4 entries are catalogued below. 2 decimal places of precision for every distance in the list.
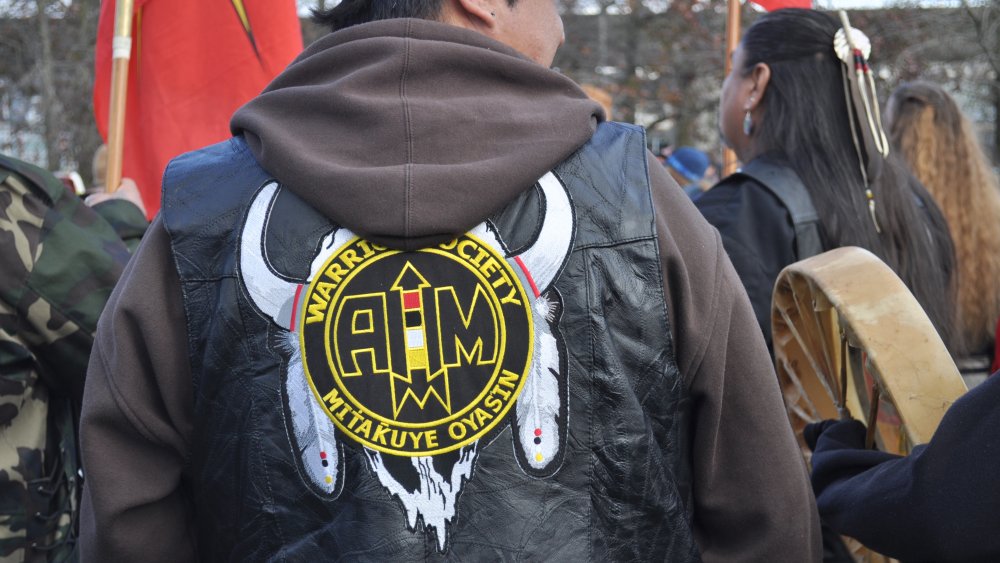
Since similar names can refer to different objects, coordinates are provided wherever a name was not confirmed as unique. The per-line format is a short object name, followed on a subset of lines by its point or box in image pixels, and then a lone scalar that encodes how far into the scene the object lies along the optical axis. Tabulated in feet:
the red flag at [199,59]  12.05
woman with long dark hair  8.64
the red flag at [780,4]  13.07
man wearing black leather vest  4.80
